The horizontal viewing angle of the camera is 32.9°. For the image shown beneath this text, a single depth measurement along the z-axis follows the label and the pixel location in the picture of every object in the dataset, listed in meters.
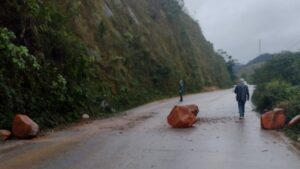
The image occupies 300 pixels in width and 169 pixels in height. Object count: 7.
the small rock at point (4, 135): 14.16
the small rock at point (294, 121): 15.51
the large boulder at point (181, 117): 17.47
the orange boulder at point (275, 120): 16.61
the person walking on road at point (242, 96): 20.22
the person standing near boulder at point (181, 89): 33.82
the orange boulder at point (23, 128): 14.56
